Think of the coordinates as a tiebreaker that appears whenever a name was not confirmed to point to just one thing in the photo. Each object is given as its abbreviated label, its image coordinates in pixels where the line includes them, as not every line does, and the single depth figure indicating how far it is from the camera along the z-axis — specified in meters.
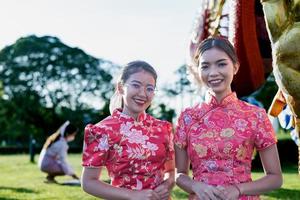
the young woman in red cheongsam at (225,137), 1.99
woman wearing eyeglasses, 2.11
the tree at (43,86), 38.31
